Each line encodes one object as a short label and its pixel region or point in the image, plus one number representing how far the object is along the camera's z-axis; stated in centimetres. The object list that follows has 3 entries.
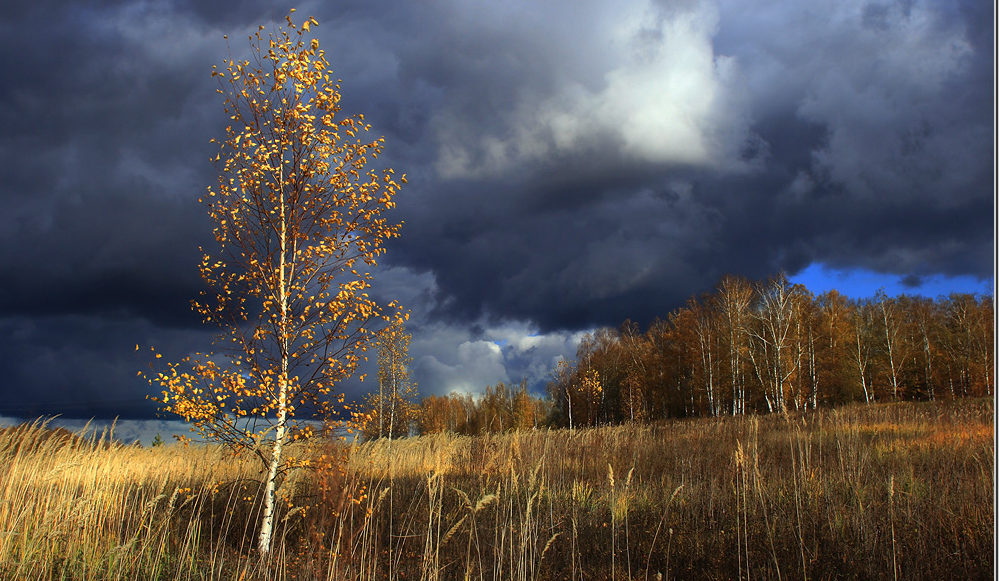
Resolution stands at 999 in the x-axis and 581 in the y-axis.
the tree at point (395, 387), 3238
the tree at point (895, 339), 3694
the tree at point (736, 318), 3172
